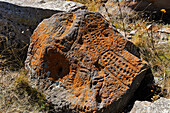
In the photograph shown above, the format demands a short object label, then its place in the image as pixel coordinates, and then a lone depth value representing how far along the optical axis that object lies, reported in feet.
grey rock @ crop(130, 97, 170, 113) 6.88
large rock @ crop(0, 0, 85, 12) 11.65
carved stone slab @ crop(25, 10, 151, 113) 7.41
